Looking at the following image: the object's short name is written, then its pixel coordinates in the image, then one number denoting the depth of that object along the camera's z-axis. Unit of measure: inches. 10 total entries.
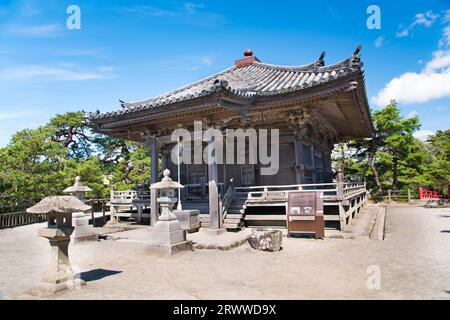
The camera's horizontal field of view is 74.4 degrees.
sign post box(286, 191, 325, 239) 406.9
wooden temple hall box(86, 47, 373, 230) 436.1
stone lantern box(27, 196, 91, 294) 206.1
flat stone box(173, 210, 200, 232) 455.2
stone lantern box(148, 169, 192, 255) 325.4
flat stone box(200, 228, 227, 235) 441.1
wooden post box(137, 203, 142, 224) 612.9
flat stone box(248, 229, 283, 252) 339.6
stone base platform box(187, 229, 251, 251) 359.3
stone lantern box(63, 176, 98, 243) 435.2
